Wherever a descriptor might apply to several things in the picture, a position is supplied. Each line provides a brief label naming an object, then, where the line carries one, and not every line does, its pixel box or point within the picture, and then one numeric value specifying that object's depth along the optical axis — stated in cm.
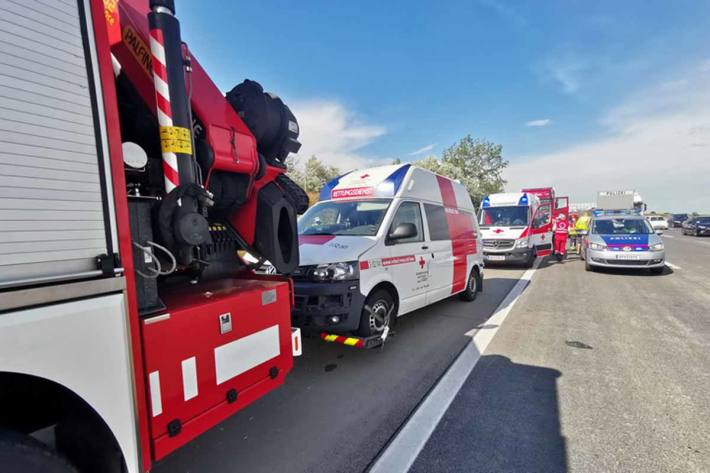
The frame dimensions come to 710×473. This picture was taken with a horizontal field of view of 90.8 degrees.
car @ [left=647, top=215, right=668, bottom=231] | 3823
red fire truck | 130
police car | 934
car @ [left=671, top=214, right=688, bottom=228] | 4792
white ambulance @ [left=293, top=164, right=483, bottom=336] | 377
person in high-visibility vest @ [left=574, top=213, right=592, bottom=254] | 1510
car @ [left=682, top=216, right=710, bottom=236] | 2779
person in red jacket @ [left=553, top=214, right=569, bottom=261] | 1352
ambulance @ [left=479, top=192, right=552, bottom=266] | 1143
